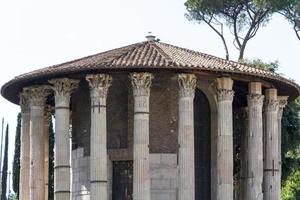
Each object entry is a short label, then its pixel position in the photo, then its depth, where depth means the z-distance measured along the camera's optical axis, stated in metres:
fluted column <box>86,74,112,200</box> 31.38
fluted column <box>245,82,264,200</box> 33.75
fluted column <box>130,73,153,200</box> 31.14
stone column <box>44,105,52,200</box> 36.38
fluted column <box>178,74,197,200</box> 31.33
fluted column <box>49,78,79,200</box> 32.53
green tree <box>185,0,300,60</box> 52.56
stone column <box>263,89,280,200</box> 35.03
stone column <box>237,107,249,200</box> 37.09
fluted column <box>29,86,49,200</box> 34.09
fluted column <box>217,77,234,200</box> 32.19
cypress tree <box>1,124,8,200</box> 53.96
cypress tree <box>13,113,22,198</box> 48.74
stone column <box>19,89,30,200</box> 35.31
